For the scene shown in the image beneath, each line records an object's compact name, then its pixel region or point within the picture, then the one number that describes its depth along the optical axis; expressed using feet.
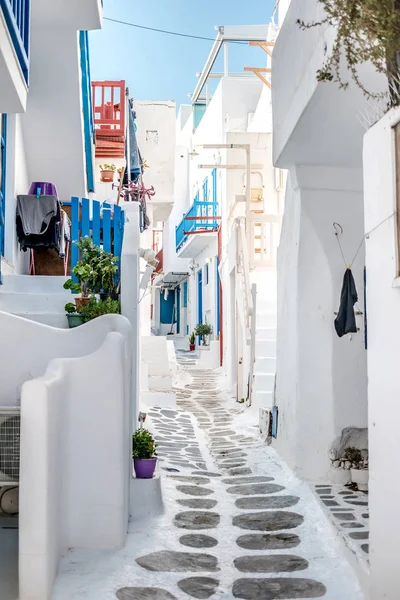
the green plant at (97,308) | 23.65
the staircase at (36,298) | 24.75
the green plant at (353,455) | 21.80
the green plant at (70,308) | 24.06
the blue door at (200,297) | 75.87
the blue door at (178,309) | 97.25
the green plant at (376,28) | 11.09
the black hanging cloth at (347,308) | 20.70
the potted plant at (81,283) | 25.11
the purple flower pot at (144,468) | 20.02
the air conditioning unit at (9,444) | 14.25
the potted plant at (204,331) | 66.39
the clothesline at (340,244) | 22.76
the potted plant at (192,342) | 75.36
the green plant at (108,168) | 43.83
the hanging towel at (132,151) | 48.87
